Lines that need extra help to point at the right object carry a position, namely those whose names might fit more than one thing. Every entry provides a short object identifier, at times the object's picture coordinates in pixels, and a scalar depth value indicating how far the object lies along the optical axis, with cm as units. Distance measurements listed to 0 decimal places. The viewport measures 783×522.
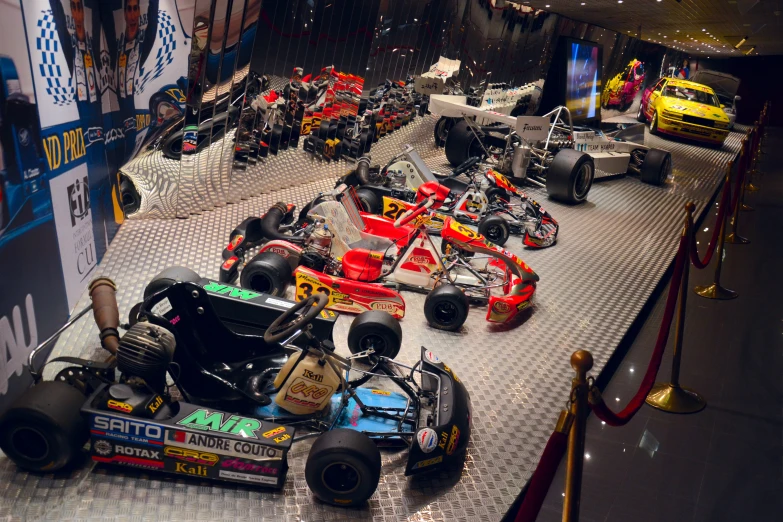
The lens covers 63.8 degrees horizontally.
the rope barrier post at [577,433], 218
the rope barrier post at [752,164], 1022
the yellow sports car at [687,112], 1433
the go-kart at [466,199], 662
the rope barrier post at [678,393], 404
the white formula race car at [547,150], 836
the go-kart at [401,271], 460
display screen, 1436
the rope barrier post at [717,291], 595
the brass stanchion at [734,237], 770
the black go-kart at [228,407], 275
